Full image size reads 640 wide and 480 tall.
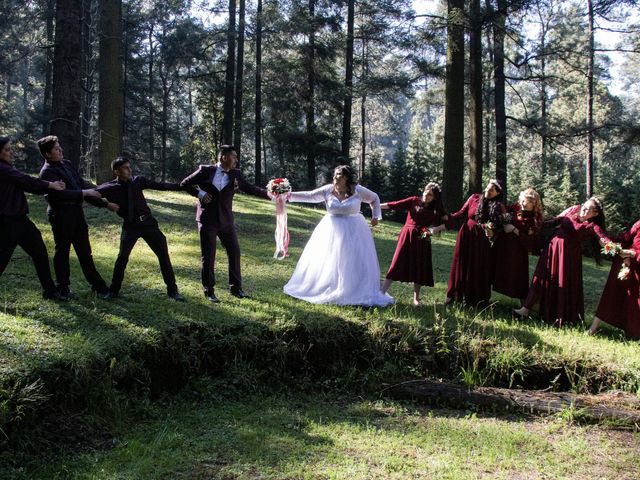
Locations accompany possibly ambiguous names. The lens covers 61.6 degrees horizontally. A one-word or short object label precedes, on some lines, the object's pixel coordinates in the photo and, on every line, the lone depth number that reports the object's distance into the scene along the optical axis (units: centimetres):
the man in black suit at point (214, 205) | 748
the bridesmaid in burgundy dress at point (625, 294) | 771
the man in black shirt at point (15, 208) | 625
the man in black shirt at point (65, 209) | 667
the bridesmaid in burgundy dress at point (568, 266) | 812
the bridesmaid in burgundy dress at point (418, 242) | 877
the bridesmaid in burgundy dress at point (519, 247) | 873
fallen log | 613
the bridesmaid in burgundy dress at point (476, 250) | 870
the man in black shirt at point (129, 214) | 711
